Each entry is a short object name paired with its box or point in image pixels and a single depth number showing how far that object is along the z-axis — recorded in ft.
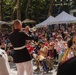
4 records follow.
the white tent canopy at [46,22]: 49.08
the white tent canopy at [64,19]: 42.72
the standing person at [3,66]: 7.09
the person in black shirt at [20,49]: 14.04
